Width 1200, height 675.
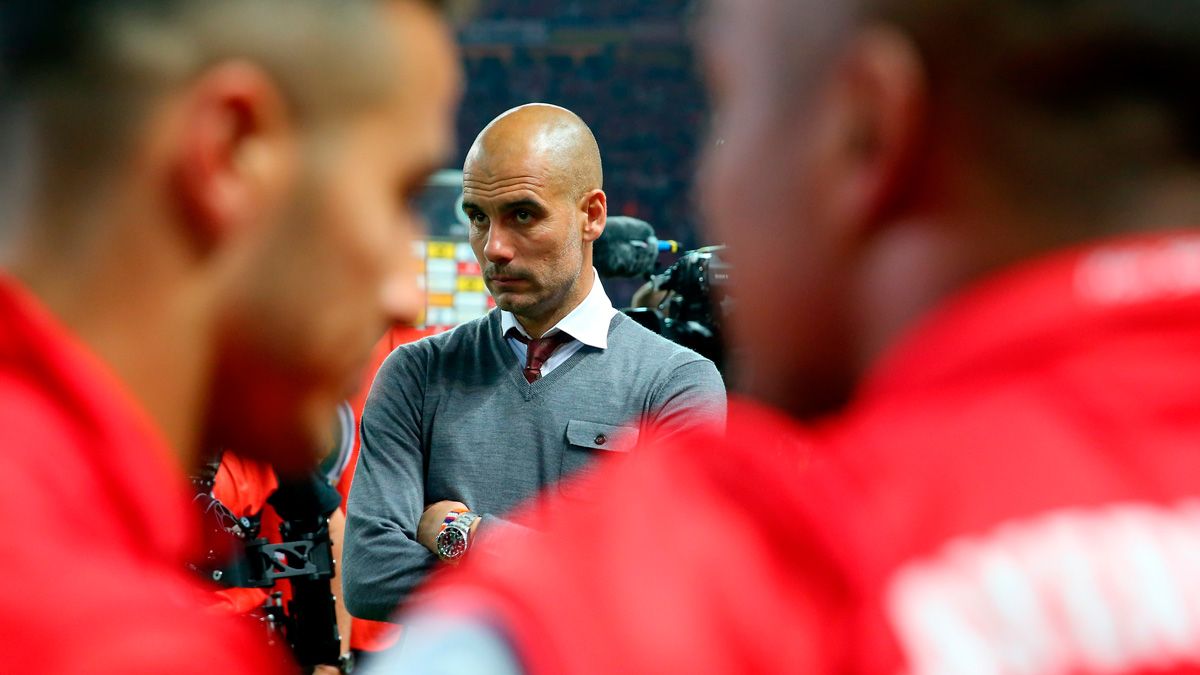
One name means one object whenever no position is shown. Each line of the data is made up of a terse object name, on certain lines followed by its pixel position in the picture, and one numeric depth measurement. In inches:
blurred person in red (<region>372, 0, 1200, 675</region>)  60.0
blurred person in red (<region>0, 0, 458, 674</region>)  71.8
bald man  169.8
